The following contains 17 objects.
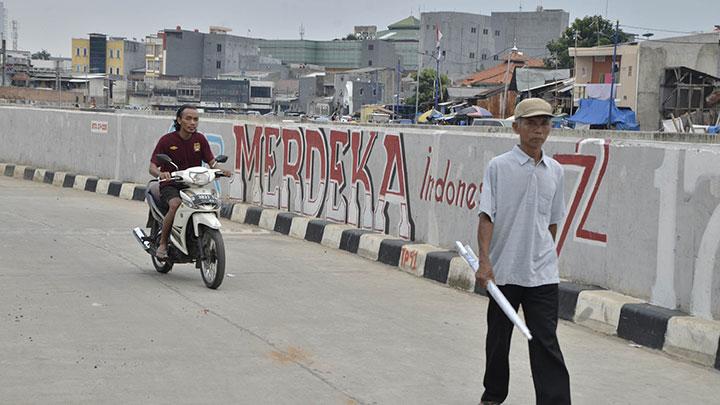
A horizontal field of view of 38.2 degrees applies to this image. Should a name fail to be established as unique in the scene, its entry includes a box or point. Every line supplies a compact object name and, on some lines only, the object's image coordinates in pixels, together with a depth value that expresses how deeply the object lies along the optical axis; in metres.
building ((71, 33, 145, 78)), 172.12
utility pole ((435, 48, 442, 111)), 67.38
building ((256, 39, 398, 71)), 163.12
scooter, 9.85
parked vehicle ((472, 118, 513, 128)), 43.81
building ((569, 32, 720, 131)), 54.44
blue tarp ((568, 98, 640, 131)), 45.62
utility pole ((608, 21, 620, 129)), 44.36
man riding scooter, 10.39
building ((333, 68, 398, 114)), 113.41
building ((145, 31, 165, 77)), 168.62
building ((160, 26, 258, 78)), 151.62
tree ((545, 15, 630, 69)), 88.50
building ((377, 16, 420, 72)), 170.12
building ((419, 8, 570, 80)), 132.50
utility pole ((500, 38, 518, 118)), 68.94
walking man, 5.57
